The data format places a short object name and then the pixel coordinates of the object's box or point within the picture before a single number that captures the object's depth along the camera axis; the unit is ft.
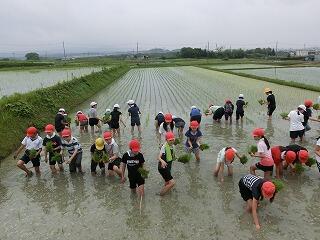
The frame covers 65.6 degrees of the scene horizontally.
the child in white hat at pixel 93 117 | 28.57
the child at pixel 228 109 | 30.81
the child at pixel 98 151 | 18.46
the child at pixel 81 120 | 28.80
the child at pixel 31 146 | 19.42
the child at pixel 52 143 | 19.50
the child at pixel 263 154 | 17.17
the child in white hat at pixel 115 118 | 27.11
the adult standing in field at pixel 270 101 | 31.31
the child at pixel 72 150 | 19.48
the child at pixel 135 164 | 16.26
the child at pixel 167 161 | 16.56
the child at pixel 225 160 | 17.84
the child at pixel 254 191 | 12.86
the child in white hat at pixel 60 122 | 27.12
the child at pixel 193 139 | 20.35
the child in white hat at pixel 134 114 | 28.09
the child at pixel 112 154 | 18.54
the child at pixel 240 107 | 30.32
